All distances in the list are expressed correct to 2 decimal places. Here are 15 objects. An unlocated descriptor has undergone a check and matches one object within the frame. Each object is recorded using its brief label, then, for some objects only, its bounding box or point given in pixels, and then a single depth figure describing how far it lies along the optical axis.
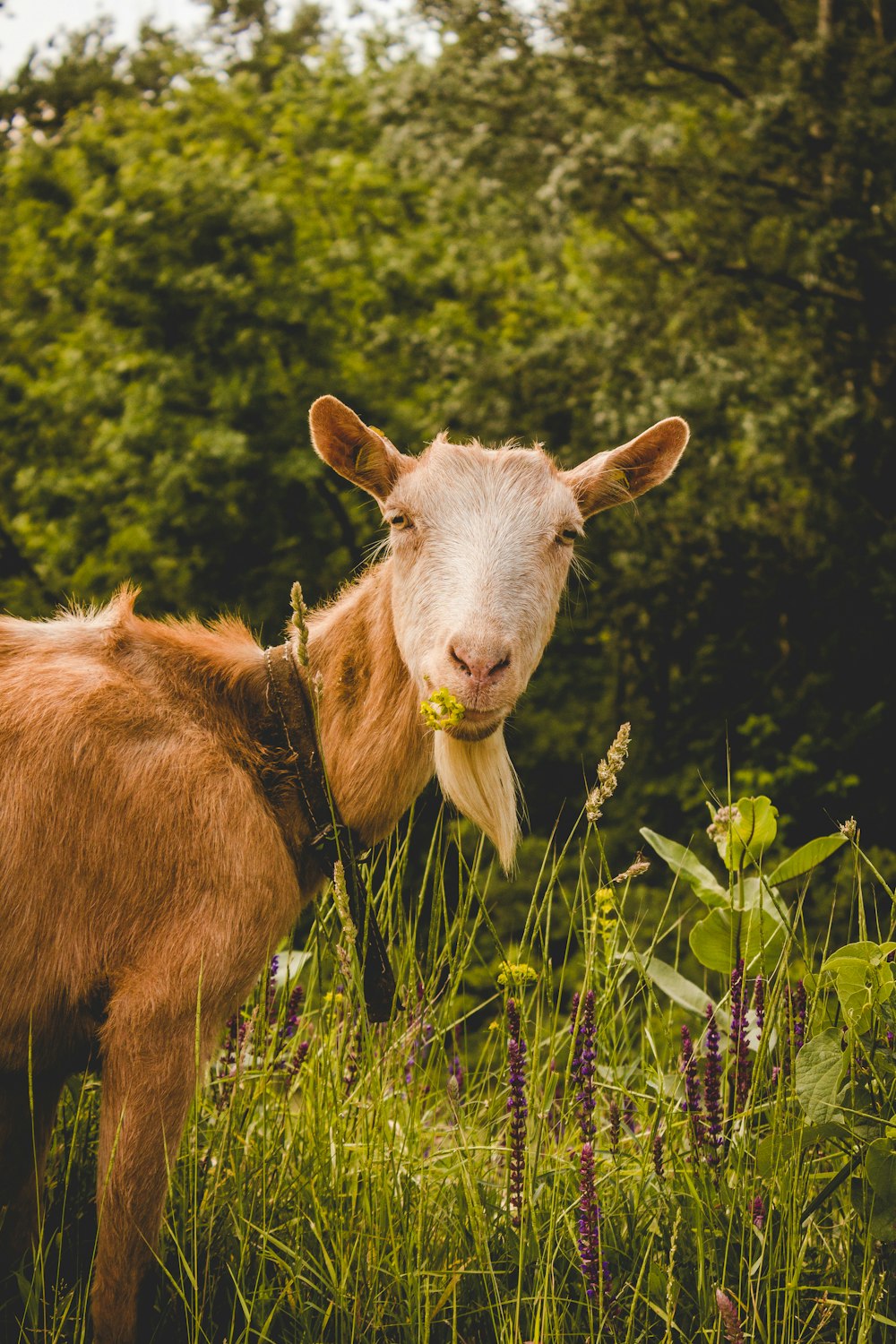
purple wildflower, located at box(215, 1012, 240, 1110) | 3.03
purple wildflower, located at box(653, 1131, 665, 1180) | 2.37
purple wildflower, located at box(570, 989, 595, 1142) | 2.30
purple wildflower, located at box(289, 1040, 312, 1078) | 3.00
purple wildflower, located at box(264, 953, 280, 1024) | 3.16
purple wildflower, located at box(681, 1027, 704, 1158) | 2.45
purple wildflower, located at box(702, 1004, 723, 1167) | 2.43
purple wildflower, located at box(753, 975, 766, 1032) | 2.36
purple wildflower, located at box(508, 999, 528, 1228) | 2.21
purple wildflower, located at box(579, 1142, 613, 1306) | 2.03
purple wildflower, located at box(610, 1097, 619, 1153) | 2.48
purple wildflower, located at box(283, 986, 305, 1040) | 3.33
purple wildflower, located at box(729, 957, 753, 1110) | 2.34
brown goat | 2.40
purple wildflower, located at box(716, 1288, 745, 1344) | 1.50
